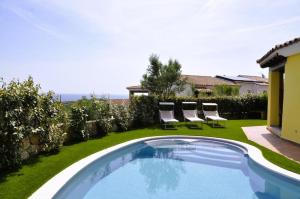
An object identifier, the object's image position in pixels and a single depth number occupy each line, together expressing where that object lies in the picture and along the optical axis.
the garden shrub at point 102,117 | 9.20
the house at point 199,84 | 21.71
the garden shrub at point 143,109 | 11.17
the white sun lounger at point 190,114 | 11.69
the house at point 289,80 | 7.10
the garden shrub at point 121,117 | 10.05
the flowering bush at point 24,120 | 5.11
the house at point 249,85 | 26.19
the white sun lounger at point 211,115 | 11.37
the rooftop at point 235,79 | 26.87
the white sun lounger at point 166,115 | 11.14
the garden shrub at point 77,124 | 8.04
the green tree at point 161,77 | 15.81
